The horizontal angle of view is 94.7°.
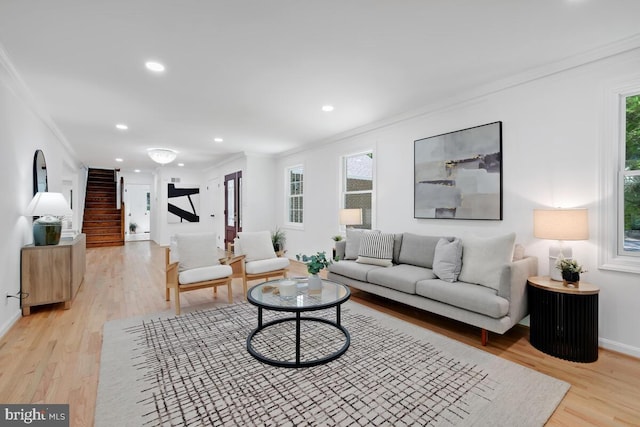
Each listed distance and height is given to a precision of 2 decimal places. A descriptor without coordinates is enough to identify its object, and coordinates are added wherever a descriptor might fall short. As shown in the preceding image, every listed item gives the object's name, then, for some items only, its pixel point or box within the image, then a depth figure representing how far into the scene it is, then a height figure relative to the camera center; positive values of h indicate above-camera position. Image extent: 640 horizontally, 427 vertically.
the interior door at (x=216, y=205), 8.85 +0.22
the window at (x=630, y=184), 2.50 +0.24
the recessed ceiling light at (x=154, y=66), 2.78 +1.41
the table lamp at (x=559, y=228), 2.48 -0.13
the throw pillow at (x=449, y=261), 3.09 -0.53
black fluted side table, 2.35 -0.89
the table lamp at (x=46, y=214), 3.49 -0.03
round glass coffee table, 2.28 -1.08
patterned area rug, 1.71 -1.18
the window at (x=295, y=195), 6.68 +0.40
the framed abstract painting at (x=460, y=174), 3.30 +0.47
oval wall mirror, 3.94 +0.54
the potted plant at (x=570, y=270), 2.46 -0.49
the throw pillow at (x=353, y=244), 4.26 -0.46
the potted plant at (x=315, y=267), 2.78 -0.52
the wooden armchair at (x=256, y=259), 3.94 -0.67
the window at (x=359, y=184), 4.95 +0.50
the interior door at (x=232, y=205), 7.56 +0.18
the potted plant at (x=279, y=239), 6.98 -0.64
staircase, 9.43 +0.00
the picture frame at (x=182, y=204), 9.38 +0.26
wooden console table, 3.30 -0.73
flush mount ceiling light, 5.89 +1.14
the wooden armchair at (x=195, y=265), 3.41 -0.67
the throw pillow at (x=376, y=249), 3.88 -0.50
